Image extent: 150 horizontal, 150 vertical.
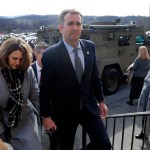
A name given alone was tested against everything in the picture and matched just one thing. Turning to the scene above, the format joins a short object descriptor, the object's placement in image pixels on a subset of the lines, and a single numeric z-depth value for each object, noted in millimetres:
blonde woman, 7218
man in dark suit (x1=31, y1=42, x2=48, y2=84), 3941
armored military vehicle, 8664
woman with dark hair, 2707
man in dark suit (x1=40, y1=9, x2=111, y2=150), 2826
